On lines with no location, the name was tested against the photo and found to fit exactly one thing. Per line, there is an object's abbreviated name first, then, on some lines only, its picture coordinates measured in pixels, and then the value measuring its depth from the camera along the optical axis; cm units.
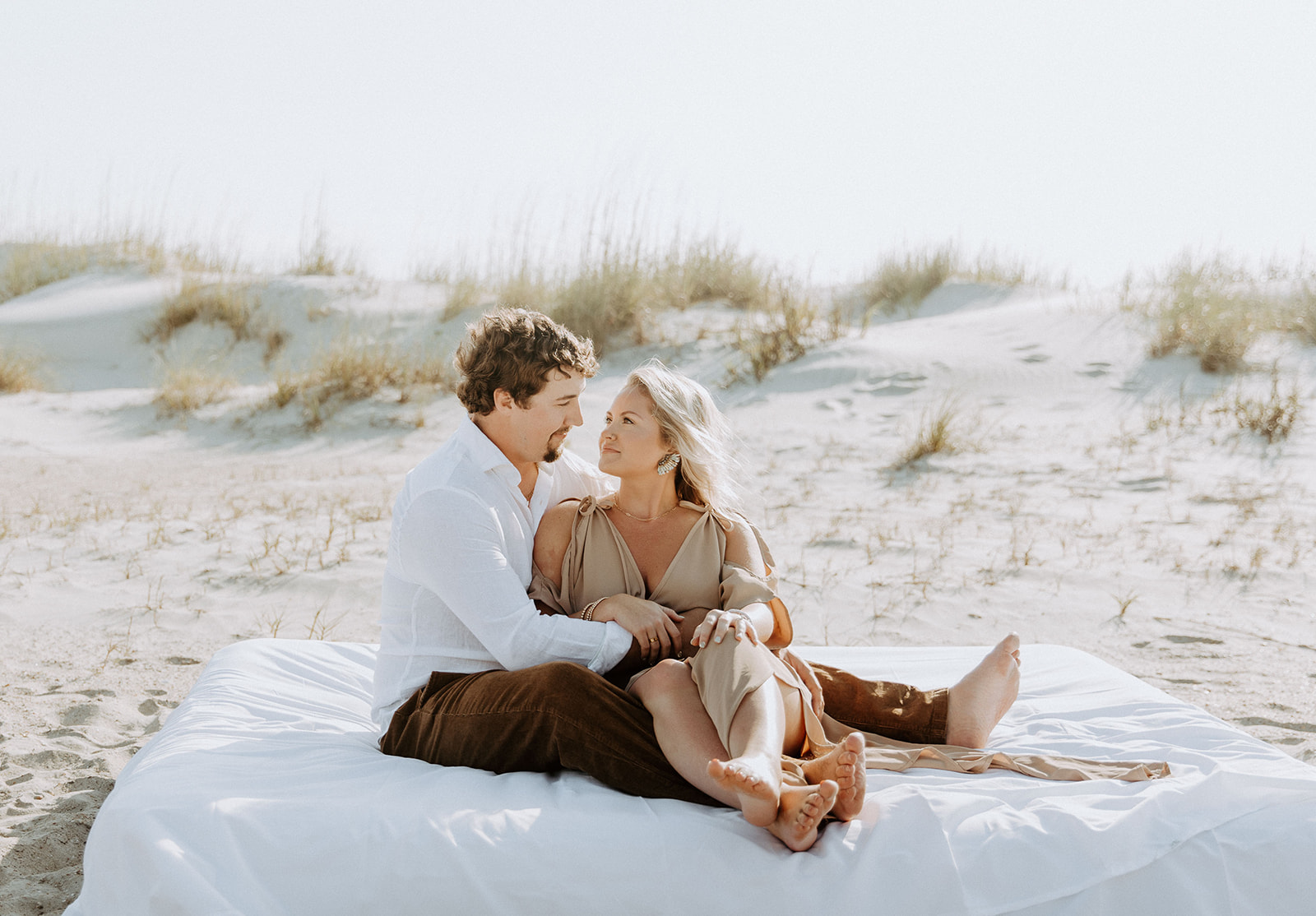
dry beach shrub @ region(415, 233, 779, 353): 1209
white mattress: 231
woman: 265
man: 272
